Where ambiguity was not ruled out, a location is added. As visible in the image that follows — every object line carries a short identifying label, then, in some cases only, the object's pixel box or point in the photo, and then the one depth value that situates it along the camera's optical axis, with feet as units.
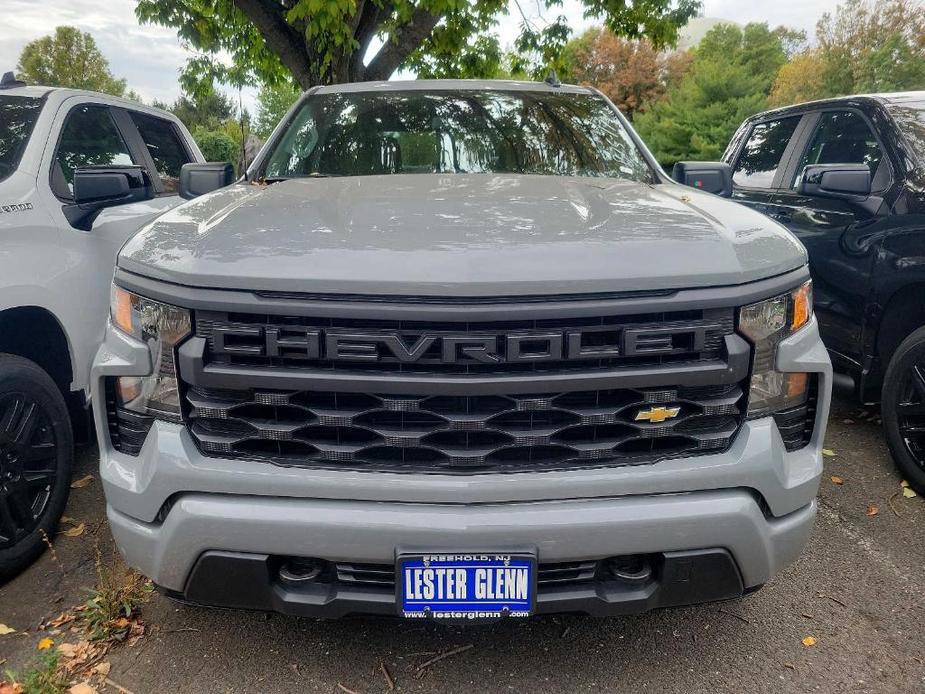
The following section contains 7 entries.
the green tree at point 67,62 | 160.35
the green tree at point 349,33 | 27.55
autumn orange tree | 148.97
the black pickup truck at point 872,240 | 11.57
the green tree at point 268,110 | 174.43
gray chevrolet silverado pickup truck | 6.06
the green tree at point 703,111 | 117.50
